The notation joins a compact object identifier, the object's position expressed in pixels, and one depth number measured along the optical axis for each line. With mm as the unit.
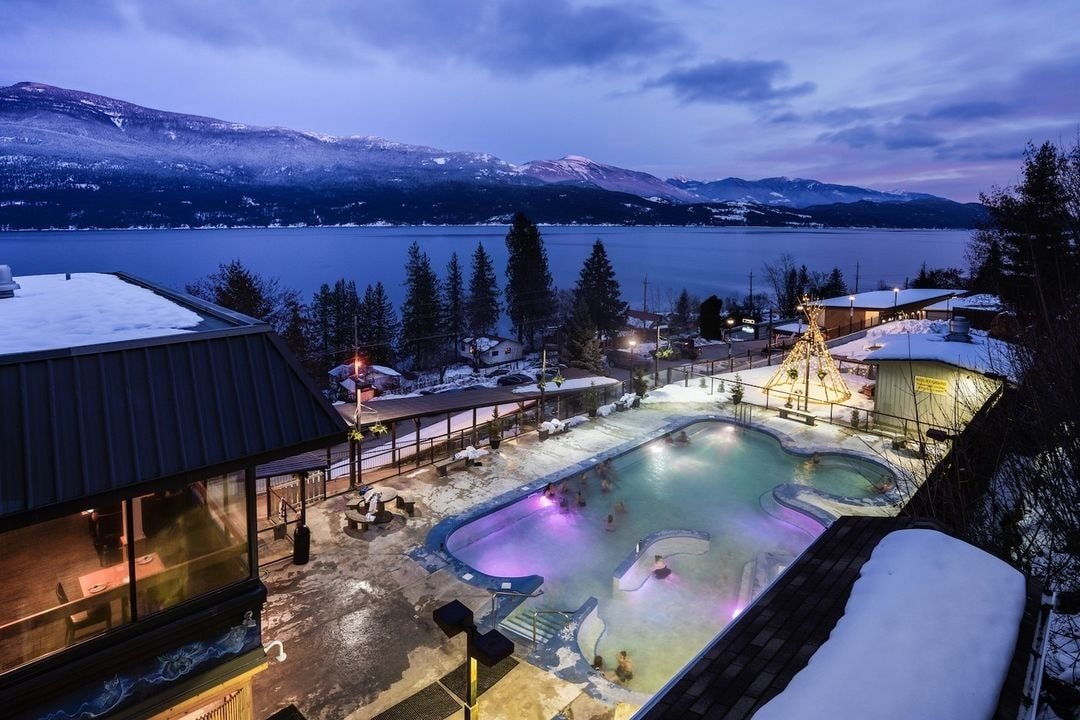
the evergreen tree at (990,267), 27906
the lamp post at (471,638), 5194
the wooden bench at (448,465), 16062
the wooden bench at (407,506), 13562
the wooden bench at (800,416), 20875
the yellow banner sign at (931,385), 19031
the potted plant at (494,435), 18466
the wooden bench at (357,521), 12719
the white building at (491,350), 56781
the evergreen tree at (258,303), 38156
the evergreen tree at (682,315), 74438
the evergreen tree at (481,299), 64812
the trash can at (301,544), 11195
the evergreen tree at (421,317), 57844
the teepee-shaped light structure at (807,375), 22812
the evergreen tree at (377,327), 55062
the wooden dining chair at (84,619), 4957
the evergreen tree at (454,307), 62531
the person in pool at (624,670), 9844
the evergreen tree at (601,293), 59094
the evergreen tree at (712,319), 58656
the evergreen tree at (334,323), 52438
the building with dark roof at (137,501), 4562
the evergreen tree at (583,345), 46875
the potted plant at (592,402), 22067
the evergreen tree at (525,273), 59906
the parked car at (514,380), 43634
